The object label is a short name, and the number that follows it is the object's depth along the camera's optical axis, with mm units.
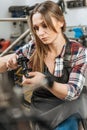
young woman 1146
